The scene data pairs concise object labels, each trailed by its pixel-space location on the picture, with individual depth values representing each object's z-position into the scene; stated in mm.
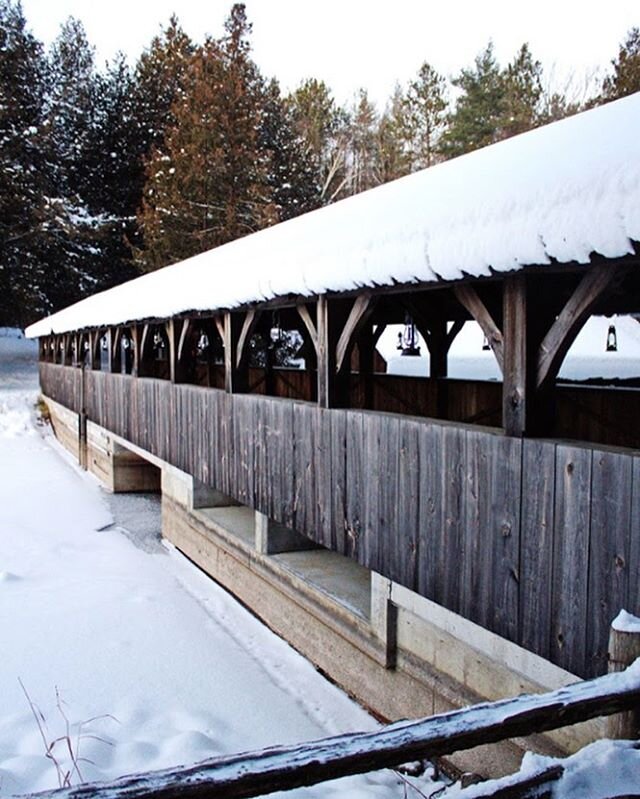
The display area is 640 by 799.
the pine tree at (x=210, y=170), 22453
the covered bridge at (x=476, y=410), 3047
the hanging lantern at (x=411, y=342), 7426
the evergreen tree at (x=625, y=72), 21062
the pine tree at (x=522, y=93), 25578
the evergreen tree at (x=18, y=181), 25859
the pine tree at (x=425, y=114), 29859
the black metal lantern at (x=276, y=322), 8942
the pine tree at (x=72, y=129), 29984
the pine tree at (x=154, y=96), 29250
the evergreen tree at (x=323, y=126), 31375
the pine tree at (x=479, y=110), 27438
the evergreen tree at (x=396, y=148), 29853
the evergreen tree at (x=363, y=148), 31234
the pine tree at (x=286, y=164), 26375
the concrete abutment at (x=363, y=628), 3992
